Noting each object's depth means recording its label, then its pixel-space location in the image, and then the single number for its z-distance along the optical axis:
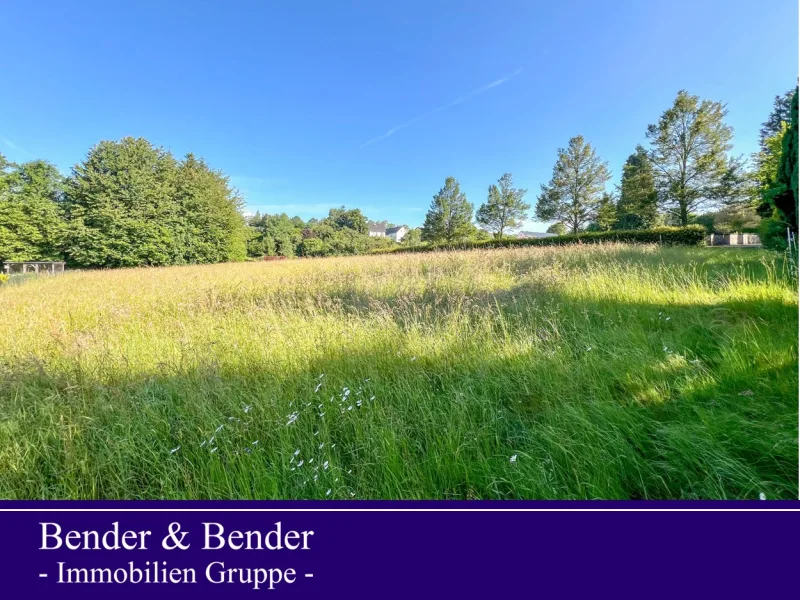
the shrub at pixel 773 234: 5.97
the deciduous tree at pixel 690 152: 19.44
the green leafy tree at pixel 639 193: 22.64
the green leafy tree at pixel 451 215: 32.38
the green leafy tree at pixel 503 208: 30.64
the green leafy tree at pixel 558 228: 27.56
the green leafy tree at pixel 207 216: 25.80
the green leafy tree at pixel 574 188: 25.33
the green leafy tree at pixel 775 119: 19.94
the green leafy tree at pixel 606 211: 26.47
